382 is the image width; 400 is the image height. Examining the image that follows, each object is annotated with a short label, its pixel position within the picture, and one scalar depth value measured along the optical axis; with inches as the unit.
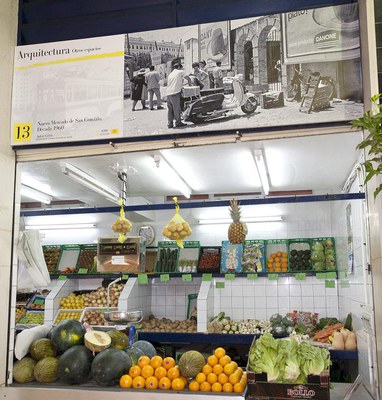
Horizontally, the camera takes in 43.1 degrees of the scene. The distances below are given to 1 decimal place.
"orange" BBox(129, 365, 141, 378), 157.5
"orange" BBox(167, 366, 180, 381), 155.3
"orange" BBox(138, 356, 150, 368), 160.7
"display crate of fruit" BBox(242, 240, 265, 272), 310.8
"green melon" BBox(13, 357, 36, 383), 166.7
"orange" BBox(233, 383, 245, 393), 146.7
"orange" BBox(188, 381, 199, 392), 150.9
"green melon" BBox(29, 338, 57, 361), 172.1
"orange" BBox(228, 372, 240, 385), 149.1
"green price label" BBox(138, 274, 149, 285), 299.9
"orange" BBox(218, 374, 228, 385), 150.2
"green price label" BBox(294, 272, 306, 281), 289.9
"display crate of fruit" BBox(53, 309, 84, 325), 309.9
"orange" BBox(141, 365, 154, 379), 156.7
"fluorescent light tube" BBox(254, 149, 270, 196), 196.2
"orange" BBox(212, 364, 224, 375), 153.1
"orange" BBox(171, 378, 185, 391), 151.9
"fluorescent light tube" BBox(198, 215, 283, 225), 328.8
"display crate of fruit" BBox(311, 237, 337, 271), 301.1
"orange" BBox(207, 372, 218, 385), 151.2
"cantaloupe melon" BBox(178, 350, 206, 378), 154.2
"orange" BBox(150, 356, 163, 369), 159.9
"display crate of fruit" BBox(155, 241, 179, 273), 322.3
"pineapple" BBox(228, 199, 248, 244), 237.6
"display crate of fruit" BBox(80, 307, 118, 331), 298.5
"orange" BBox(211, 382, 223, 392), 148.6
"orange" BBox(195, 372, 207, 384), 152.4
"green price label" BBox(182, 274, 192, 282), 302.6
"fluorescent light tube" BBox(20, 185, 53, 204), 269.8
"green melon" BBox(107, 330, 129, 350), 175.5
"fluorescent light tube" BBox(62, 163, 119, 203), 216.2
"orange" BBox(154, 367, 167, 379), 156.0
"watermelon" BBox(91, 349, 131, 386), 156.3
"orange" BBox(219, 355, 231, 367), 155.3
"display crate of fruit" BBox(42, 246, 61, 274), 344.3
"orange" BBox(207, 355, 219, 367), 156.1
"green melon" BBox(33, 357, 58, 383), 165.0
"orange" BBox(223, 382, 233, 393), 147.9
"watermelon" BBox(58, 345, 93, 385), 160.6
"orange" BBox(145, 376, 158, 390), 153.6
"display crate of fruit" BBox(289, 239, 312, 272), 308.0
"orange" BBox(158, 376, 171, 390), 153.2
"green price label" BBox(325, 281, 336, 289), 282.7
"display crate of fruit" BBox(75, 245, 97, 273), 331.9
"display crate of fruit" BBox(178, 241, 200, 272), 317.1
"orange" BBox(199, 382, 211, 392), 150.3
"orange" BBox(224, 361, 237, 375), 151.8
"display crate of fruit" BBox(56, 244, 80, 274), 349.3
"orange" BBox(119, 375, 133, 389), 155.4
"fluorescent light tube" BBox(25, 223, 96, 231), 355.6
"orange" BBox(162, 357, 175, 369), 160.2
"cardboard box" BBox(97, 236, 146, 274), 197.9
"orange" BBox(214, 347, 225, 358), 157.2
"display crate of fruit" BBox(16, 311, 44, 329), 322.0
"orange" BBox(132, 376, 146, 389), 154.3
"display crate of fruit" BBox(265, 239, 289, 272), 311.1
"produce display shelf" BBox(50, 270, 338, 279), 302.4
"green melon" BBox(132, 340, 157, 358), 181.3
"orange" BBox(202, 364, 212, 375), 154.3
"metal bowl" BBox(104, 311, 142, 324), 177.2
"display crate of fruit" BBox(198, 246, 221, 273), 313.6
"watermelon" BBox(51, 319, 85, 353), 171.9
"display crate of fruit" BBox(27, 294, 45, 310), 336.8
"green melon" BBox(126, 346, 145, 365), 170.6
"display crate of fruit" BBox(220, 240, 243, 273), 311.4
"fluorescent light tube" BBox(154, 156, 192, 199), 209.5
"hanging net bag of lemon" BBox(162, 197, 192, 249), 215.2
